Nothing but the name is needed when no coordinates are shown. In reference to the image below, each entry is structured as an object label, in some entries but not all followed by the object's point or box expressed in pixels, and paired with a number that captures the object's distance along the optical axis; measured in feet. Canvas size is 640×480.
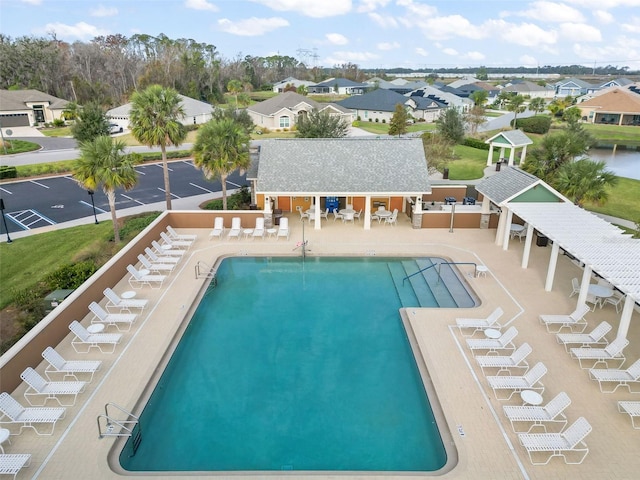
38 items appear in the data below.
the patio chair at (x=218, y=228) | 76.54
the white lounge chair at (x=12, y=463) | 30.31
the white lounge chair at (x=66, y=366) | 40.55
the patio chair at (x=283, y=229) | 75.82
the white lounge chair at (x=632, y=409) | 35.76
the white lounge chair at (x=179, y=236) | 74.00
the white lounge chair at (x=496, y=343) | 44.68
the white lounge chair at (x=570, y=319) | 48.98
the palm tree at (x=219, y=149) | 80.38
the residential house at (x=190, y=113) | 200.03
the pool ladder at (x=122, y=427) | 35.01
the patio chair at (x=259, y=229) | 76.54
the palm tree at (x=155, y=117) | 79.36
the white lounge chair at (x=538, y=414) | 35.35
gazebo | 112.06
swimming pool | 34.99
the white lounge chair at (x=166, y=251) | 67.51
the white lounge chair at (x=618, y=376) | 39.73
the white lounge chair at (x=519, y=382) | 39.01
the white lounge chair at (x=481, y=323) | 48.55
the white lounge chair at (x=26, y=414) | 34.58
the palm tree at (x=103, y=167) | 70.28
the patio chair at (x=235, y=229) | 75.70
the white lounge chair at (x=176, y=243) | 71.04
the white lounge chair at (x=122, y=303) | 52.31
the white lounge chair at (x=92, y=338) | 45.37
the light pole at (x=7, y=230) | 75.31
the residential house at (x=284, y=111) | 209.87
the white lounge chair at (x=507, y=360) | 41.86
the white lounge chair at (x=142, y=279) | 58.95
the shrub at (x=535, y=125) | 226.17
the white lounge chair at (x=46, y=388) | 37.78
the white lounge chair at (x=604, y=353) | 42.88
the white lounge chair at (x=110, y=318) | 49.01
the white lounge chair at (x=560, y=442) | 32.63
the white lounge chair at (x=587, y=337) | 45.40
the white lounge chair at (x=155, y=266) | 62.08
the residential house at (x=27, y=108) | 206.49
